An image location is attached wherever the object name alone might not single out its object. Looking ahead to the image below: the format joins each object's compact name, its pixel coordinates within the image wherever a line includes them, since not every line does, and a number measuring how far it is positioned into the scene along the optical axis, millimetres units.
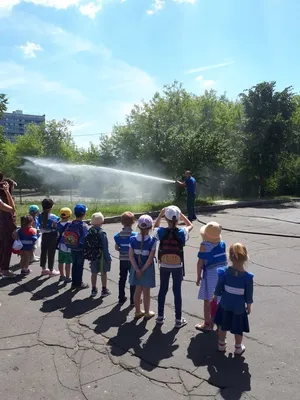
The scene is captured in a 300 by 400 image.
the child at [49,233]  6914
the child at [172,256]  4602
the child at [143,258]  4781
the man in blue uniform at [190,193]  13984
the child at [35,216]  7594
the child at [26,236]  6848
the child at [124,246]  5418
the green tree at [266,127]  23406
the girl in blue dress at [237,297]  3891
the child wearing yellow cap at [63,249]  6523
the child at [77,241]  6078
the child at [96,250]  5754
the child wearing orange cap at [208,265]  4488
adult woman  6762
